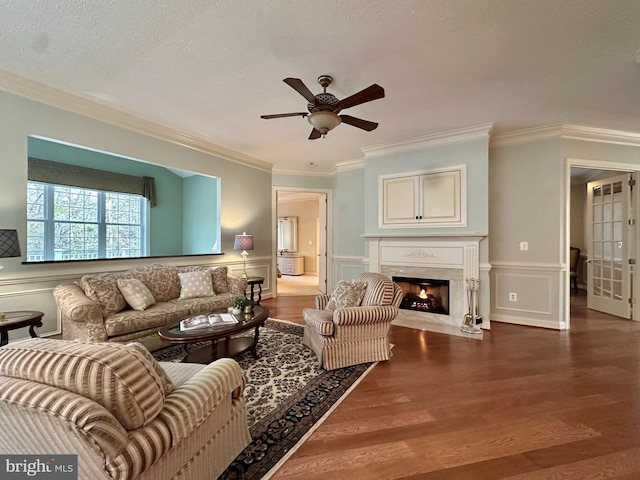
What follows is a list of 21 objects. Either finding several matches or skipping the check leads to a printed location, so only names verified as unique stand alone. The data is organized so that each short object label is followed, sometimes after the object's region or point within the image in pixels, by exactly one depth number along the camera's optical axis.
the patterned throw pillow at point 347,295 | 3.00
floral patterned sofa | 2.71
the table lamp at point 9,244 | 2.31
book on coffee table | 2.63
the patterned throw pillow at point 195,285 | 3.72
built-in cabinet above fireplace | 4.14
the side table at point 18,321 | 2.26
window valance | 4.41
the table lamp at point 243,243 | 4.84
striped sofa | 0.88
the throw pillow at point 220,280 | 4.05
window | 4.63
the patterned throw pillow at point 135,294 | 3.15
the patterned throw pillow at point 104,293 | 2.92
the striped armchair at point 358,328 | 2.69
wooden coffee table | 2.42
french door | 4.43
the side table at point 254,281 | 4.75
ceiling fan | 2.23
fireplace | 4.02
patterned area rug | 1.63
